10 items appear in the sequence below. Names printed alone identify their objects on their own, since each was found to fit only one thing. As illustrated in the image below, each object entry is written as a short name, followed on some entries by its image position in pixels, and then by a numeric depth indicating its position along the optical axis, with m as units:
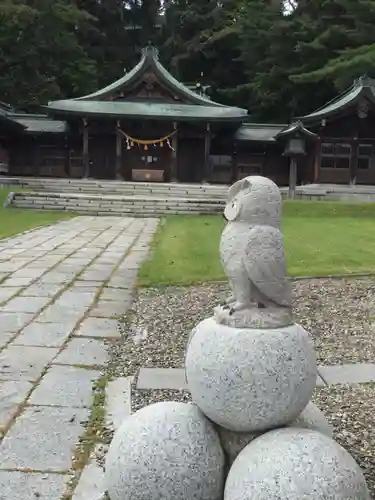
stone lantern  25.55
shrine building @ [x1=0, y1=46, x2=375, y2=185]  27.53
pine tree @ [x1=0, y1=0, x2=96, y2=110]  34.03
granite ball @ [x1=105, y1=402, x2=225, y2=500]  2.52
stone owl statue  2.59
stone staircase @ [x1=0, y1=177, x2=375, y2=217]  21.56
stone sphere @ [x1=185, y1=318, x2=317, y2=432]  2.50
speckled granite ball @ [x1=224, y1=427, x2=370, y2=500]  2.21
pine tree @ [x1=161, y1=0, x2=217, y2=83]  41.75
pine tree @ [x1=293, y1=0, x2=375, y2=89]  27.75
